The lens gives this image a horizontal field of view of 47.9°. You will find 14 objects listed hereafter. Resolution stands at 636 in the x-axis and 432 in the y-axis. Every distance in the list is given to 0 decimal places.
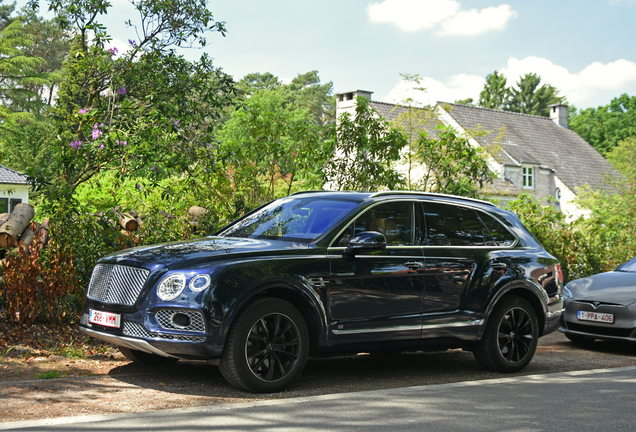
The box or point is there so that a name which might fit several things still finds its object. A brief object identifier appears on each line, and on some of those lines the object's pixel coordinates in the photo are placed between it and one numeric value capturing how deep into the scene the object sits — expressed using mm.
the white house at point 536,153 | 46781
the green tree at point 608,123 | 78375
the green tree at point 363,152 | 12922
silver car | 9703
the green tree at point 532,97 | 90312
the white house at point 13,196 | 40519
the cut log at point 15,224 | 9133
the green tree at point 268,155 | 11531
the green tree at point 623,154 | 51656
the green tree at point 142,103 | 9953
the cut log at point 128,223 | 9844
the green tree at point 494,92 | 93706
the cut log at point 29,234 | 9312
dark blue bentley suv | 6020
